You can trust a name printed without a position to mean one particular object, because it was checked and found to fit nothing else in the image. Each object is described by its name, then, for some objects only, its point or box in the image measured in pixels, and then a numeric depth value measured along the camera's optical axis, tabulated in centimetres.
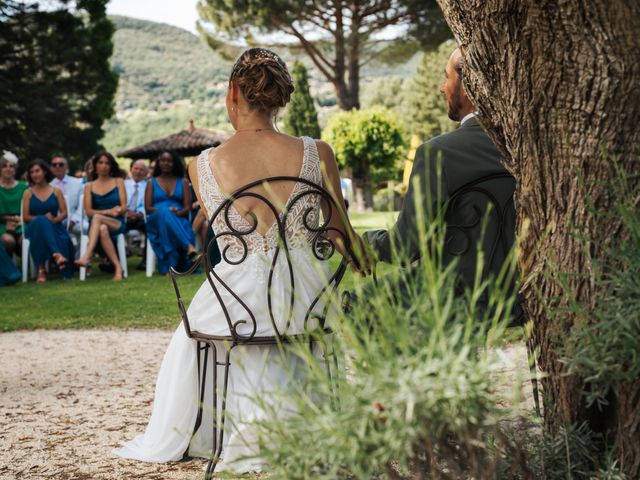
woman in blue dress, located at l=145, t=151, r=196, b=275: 1096
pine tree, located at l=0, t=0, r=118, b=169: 2617
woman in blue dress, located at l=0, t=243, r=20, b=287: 1059
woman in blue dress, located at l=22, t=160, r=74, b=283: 1094
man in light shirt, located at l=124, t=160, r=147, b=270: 1188
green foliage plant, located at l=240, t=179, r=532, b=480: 140
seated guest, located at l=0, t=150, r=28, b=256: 1127
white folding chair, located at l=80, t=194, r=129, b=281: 1110
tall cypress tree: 3616
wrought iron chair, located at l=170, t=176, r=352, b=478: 289
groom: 297
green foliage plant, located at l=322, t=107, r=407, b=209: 3028
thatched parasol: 2653
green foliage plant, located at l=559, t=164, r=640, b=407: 165
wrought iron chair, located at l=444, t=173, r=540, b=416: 298
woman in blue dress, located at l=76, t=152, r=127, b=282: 1099
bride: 324
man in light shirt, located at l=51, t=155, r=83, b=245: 1168
